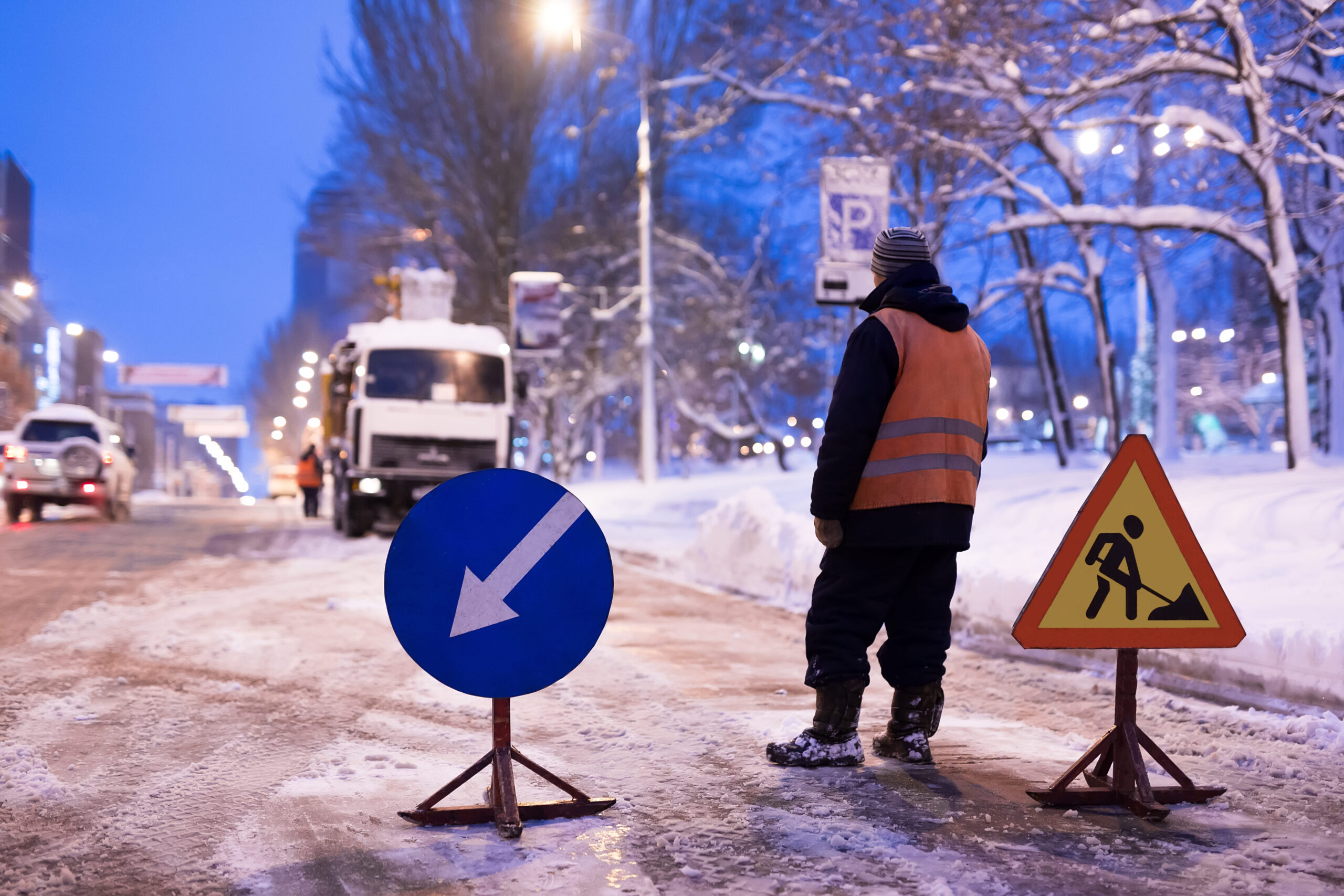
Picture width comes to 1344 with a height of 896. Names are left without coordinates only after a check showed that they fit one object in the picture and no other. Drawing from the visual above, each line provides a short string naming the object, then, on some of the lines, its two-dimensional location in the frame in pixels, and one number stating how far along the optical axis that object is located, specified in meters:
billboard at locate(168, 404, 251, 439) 99.56
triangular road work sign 3.88
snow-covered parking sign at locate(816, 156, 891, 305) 11.24
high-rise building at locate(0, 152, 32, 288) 93.50
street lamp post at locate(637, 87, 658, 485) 23.11
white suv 20.20
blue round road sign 3.48
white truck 17.03
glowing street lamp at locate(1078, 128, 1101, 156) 16.84
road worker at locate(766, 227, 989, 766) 4.19
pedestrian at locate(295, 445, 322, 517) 26.03
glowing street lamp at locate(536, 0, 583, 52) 21.72
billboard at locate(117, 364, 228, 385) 98.94
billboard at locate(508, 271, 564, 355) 25.77
